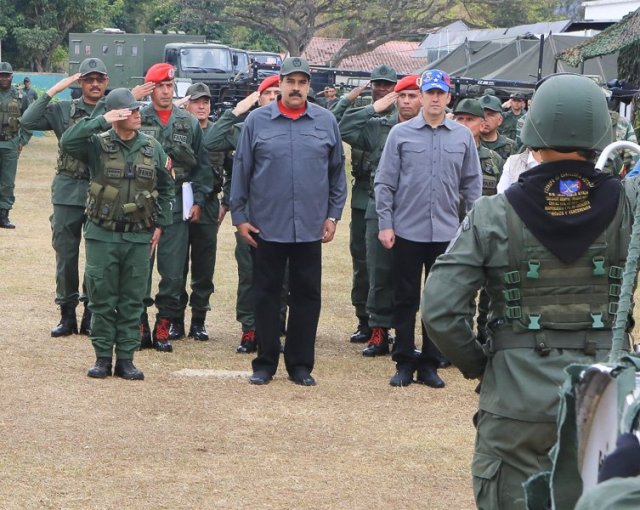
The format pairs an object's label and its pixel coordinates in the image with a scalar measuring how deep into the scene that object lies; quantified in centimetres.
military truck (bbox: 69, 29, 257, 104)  3388
